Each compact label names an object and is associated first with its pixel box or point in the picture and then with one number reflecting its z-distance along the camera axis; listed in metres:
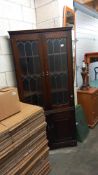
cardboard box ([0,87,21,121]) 1.52
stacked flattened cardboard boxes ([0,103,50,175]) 1.40
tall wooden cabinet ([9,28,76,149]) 2.27
